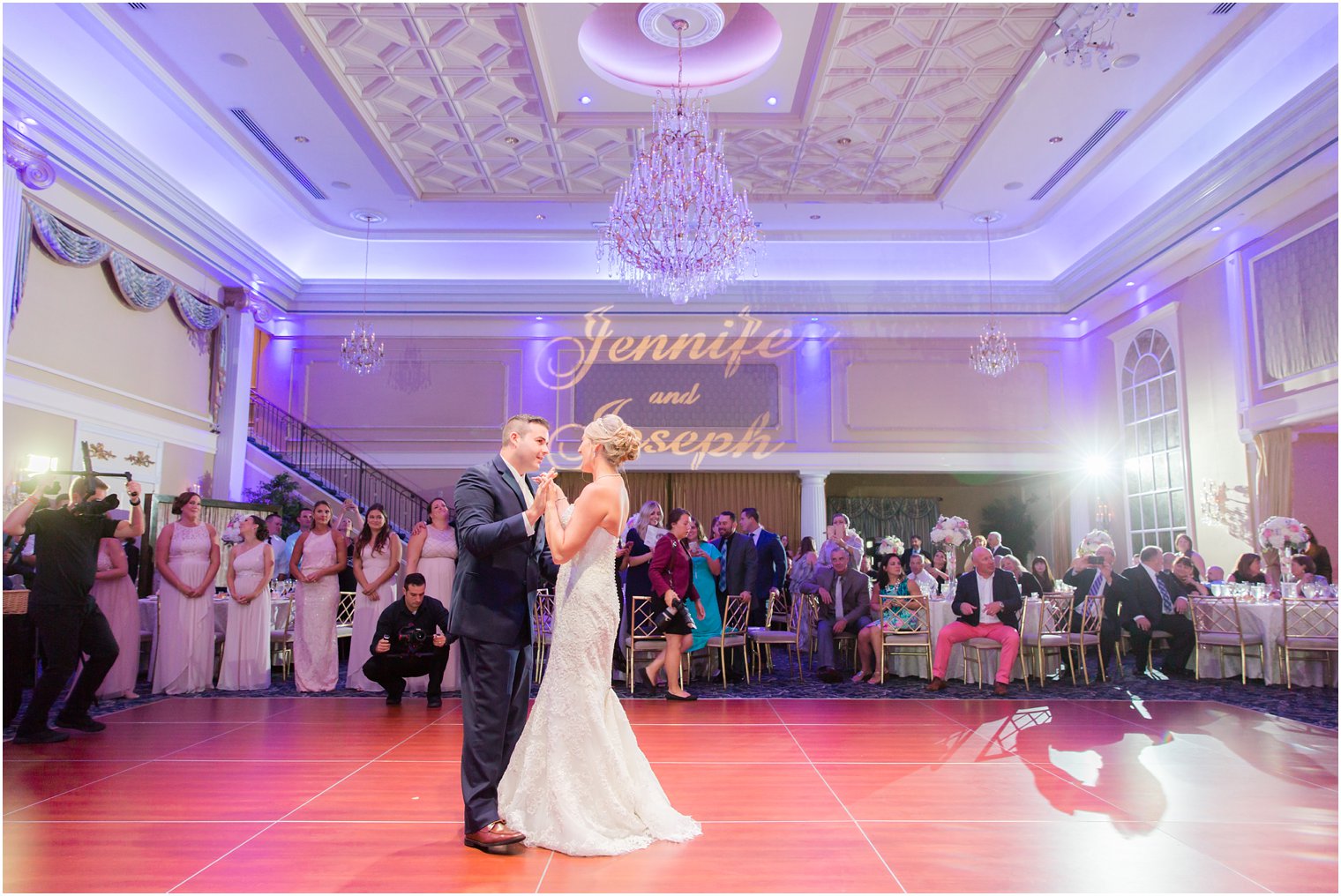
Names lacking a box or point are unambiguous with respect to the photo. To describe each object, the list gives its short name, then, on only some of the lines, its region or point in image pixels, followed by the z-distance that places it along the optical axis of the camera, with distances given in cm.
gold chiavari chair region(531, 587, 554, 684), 690
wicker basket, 429
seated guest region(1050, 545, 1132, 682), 752
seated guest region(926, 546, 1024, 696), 669
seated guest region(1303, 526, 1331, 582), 754
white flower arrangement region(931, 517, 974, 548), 888
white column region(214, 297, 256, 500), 1093
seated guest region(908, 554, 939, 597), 784
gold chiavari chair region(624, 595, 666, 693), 646
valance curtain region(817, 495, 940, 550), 1611
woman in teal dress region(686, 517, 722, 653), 681
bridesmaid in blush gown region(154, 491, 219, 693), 627
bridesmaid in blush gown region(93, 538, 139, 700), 577
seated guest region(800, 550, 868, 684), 731
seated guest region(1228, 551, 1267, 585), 793
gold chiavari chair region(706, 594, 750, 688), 690
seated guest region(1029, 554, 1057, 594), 889
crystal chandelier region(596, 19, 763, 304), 686
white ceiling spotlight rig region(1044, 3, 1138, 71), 605
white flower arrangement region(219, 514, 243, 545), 820
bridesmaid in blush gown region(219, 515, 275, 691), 653
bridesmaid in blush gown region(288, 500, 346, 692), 646
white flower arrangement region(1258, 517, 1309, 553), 773
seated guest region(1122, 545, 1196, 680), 746
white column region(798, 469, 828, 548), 1288
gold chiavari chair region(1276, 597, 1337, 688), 664
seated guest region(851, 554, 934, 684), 712
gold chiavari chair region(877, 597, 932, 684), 709
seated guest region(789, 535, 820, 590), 837
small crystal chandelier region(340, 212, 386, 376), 1112
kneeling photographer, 591
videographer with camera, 450
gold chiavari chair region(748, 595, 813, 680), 730
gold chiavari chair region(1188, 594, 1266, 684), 699
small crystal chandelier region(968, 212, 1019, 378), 1073
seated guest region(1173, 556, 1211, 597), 768
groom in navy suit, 279
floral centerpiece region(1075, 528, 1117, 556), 863
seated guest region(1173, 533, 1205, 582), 854
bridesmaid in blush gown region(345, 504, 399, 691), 662
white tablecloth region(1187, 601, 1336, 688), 684
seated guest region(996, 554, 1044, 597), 700
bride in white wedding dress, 289
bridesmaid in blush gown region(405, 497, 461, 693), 638
